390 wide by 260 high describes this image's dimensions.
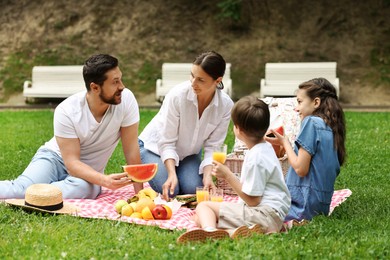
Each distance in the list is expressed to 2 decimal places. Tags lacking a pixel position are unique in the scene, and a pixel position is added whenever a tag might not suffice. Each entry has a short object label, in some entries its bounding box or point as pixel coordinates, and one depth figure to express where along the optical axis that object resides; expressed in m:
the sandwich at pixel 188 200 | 6.47
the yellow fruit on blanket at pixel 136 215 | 5.86
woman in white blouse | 6.69
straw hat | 5.88
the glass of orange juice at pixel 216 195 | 6.02
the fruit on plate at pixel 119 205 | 6.07
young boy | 5.23
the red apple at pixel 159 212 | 5.84
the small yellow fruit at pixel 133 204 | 6.00
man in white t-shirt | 6.33
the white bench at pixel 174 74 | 17.06
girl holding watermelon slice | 5.77
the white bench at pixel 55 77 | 17.69
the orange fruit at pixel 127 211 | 5.94
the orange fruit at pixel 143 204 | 5.93
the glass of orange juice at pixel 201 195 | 6.12
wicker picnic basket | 7.12
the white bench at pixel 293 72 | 16.67
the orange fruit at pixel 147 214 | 5.83
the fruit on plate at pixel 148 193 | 6.39
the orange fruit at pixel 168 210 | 5.91
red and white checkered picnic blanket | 5.69
